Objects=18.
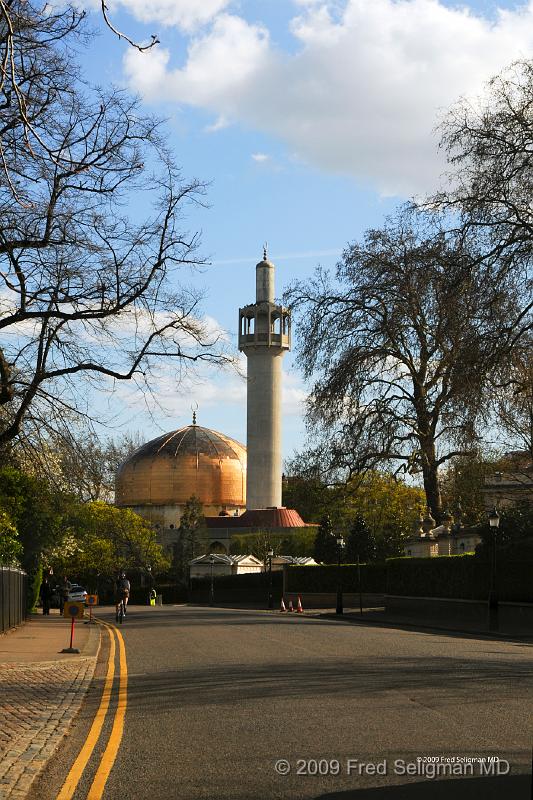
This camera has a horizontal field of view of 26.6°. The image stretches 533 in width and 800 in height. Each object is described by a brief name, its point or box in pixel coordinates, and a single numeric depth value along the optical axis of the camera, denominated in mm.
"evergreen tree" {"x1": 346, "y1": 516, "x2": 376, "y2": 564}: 67000
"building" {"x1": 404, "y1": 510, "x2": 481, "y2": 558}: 47438
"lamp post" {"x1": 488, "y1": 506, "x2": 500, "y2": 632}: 29875
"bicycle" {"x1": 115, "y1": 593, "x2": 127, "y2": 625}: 37812
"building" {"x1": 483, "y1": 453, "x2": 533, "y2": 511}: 38431
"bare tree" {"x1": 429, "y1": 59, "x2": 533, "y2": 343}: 23672
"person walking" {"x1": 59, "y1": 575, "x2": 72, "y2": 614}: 49469
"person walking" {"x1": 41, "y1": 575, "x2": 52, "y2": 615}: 47762
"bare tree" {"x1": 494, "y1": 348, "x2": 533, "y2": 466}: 25462
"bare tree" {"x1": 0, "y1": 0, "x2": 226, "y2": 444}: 16297
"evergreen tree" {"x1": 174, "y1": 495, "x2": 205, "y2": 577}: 99612
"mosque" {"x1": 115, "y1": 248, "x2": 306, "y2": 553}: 102188
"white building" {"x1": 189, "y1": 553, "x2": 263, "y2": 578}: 77688
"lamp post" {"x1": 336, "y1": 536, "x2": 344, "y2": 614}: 42628
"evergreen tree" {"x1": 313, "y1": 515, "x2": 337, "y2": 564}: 76125
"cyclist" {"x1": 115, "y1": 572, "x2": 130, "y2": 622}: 39481
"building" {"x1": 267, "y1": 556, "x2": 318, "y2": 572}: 69812
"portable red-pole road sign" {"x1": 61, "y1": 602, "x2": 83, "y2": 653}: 21719
